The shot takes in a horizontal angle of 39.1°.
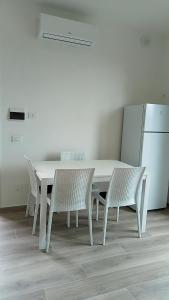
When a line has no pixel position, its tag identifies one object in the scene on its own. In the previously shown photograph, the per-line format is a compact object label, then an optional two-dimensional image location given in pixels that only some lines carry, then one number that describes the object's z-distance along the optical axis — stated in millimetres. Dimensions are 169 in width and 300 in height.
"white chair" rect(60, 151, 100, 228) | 3400
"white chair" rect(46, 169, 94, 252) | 2373
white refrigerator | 3375
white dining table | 2418
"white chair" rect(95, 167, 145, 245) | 2578
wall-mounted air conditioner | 3051
